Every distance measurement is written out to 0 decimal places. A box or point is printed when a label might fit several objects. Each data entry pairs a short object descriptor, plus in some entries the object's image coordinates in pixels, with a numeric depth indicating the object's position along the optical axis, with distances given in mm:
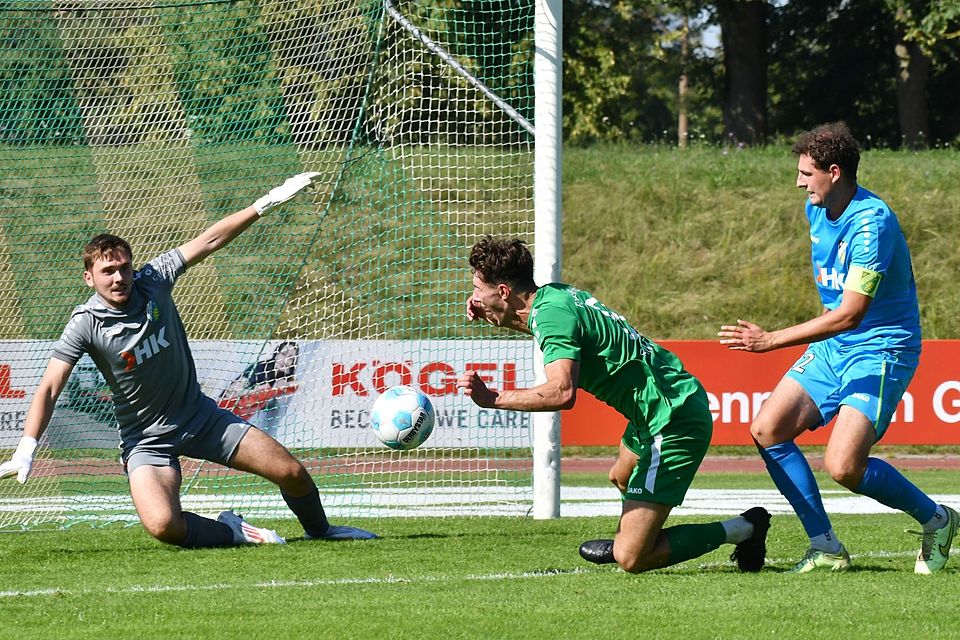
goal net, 19500
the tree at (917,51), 46562
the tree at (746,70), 55062
